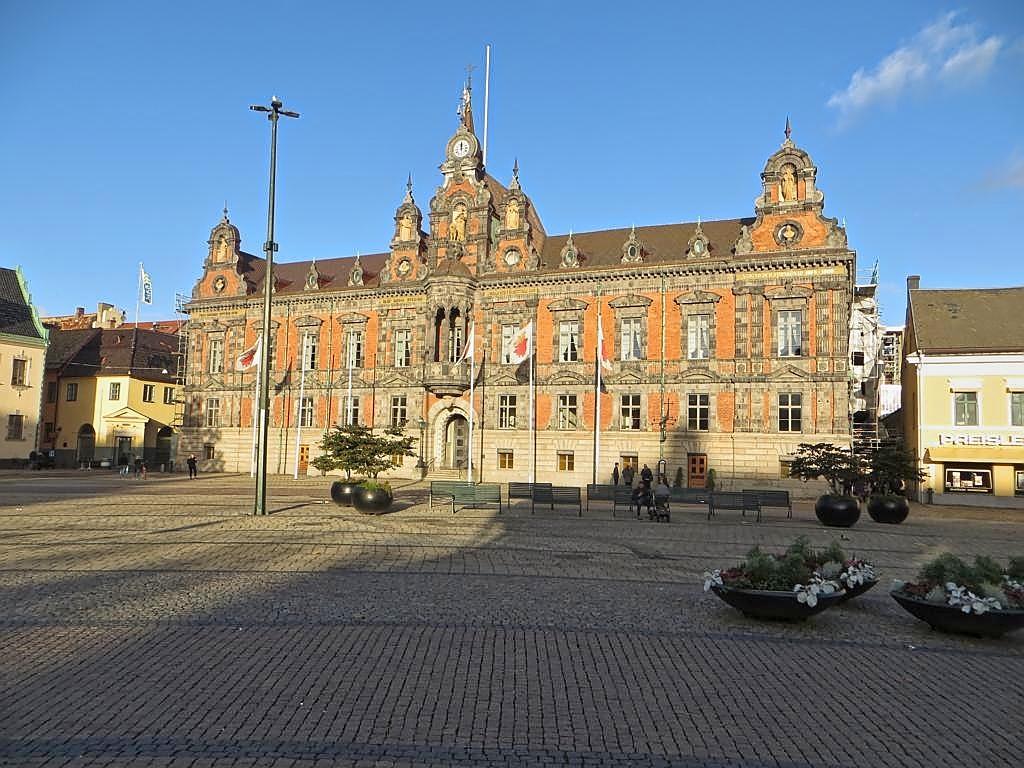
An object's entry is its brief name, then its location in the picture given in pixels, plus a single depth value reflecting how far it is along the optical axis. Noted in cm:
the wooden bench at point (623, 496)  2694
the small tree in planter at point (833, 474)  2344
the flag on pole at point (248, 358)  4016
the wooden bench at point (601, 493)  2706
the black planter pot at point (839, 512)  2336
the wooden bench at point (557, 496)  2606
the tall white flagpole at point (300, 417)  4488
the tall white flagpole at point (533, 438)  3940
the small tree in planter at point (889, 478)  2488
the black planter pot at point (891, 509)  2498
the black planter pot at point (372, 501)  2352
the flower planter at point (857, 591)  1092
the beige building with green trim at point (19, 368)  5034
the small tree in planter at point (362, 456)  2369
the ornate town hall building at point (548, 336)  3756
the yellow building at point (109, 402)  5694
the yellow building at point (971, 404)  3494
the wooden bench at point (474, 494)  2520
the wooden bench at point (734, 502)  2492
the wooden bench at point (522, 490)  2684
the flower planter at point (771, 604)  1011
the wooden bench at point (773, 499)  2577
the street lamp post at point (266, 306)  2198
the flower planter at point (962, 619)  959
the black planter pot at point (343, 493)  2536
